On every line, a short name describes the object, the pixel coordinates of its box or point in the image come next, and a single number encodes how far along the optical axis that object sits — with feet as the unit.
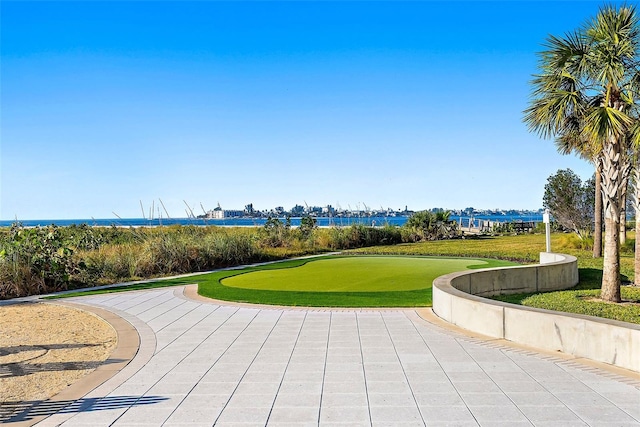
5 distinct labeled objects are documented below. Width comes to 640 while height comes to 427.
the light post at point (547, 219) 48.37
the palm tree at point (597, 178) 52.95
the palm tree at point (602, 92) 28.45
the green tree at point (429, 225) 96.32
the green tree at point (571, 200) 86.12
